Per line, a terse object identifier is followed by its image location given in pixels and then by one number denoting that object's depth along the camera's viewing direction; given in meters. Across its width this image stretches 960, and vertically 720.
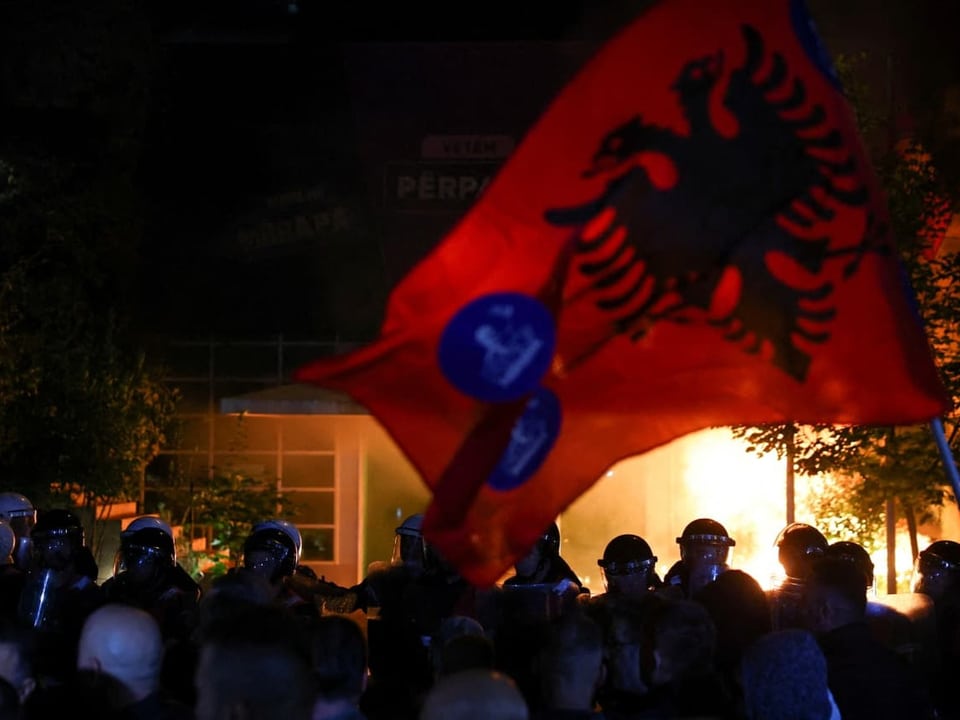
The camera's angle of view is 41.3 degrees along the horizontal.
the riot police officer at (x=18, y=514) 9.52
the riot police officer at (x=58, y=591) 5.89
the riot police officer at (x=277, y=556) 7.79
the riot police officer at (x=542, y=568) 7.63
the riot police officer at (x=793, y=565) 6.91
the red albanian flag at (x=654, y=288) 4.68
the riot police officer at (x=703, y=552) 7.54
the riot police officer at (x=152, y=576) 7.58
